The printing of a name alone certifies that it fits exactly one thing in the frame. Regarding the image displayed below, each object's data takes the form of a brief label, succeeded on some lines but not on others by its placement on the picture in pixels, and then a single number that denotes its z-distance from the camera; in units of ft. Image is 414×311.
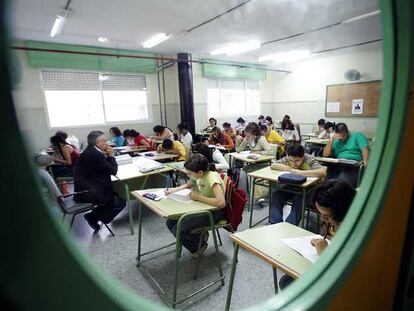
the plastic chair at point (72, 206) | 8.60
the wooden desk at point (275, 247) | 4.11
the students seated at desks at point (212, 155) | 10.98
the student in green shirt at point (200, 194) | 7.00
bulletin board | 26.27
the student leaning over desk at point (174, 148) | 14.21
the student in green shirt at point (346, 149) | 11.19
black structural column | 23.93
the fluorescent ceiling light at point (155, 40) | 18.39
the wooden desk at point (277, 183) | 8.44
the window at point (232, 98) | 28.17
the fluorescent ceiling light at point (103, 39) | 18.50
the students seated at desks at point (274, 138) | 16.63
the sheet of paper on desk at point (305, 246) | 4.33
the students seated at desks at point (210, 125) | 24.57
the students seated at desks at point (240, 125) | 23.39
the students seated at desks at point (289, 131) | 19.92
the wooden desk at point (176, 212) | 6.21
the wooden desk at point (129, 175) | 10.12
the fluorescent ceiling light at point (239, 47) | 21.06
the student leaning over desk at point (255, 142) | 14.19
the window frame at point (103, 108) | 19.01
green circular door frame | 0.99
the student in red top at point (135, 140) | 17.77
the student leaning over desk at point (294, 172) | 9.09
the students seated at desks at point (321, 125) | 22.59
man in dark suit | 9.25
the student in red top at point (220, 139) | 17.55
